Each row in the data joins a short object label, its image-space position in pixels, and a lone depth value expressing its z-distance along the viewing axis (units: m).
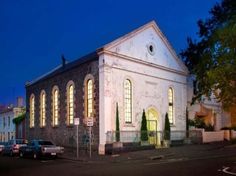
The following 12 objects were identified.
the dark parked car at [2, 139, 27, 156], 21.54
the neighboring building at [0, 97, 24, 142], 36.43
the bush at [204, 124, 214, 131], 26.58
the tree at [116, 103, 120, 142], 19.49
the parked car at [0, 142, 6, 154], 23.72
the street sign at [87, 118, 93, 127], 17.31
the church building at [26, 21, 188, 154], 19.93
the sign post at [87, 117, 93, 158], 17.31
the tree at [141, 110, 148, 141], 20.68
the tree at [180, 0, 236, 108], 12.58
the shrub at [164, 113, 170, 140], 22.48
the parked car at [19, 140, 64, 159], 17.80
